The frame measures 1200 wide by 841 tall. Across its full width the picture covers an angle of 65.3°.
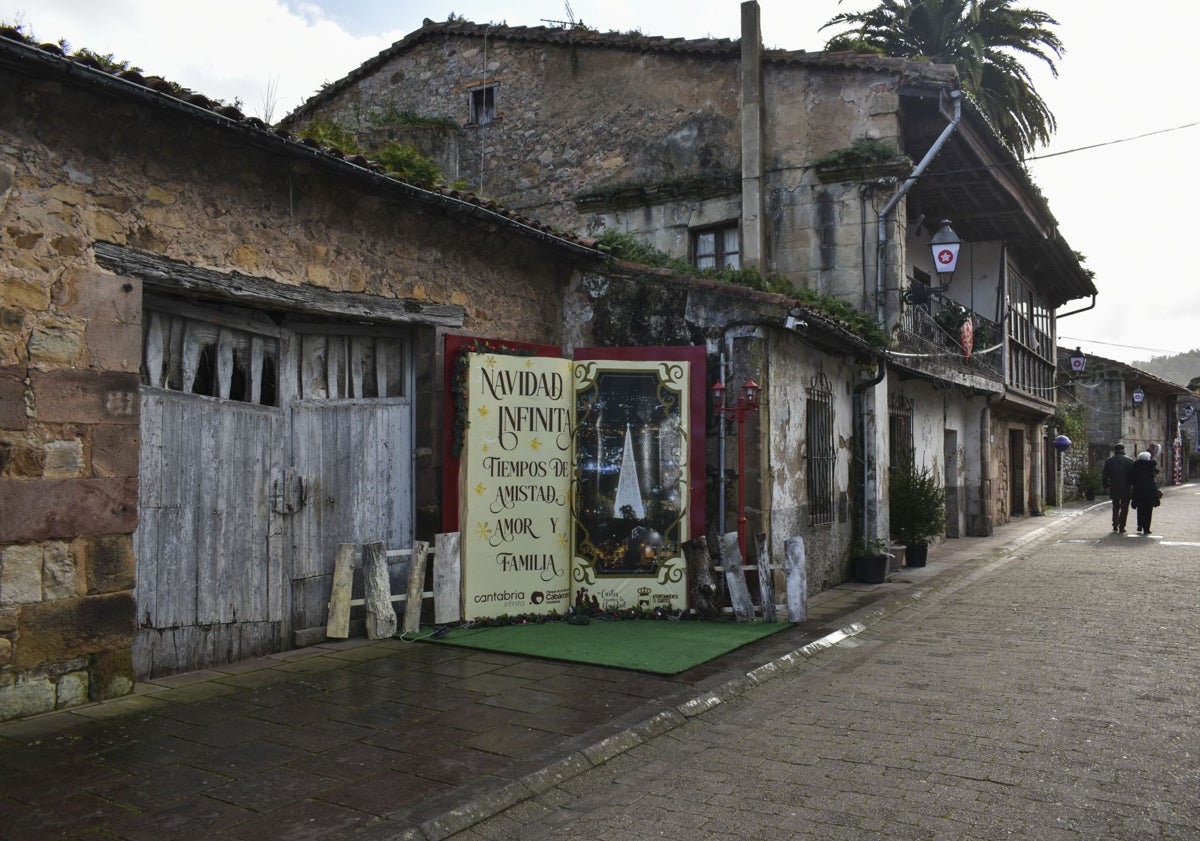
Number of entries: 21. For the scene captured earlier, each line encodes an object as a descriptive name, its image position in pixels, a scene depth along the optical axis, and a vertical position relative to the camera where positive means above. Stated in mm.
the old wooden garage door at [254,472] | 6172 -31
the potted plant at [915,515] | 12562 -653
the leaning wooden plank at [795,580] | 8211 -993
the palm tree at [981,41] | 21234 +9795
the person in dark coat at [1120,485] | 17328 -351
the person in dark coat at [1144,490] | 16875 -433
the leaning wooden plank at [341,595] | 7137 -971
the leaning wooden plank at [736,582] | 8109 -998
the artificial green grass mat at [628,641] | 6664 -1348
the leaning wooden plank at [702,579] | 8148 -973
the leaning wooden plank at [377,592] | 7223 -971
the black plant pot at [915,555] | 12578 -1191
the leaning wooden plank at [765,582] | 8148 -1011
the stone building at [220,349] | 5234 +858
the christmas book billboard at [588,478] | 7941 -89
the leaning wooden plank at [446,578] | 7539 -897
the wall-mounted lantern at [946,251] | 12648 +2924
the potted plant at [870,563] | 11062 -1148
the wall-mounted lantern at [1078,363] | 28653 +3151
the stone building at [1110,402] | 37156 +2601
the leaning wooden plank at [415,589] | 7414 -961
